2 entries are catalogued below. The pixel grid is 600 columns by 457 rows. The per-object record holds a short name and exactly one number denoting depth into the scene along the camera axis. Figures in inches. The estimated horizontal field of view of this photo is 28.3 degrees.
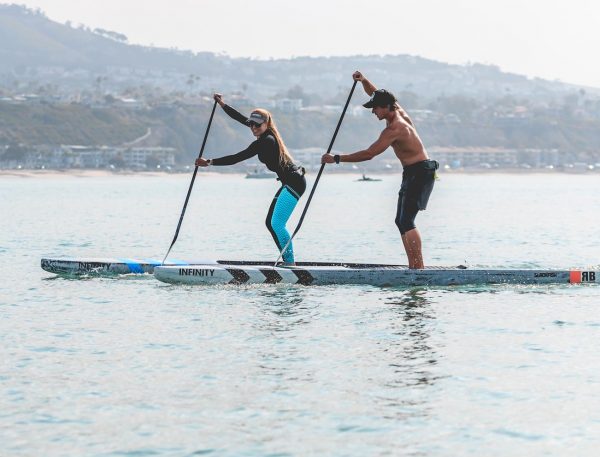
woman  717.3
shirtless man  678.5
